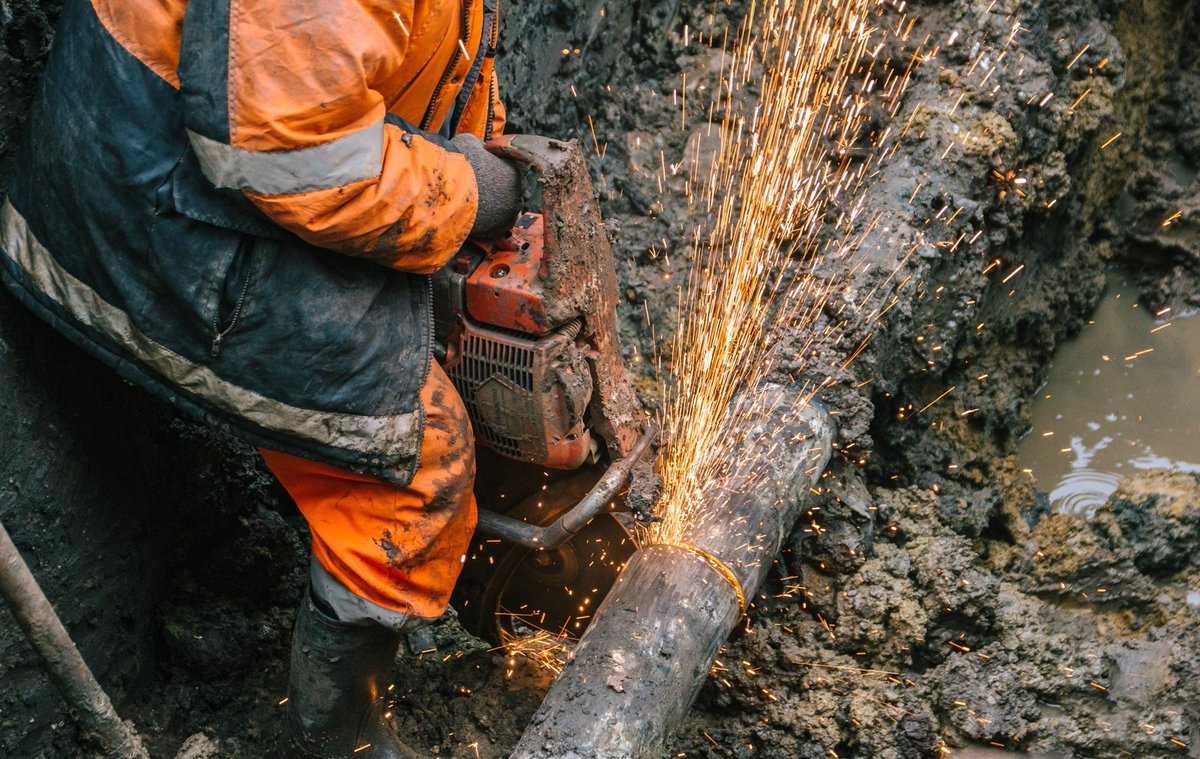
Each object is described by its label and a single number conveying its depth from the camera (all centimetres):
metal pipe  268
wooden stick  225
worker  214
